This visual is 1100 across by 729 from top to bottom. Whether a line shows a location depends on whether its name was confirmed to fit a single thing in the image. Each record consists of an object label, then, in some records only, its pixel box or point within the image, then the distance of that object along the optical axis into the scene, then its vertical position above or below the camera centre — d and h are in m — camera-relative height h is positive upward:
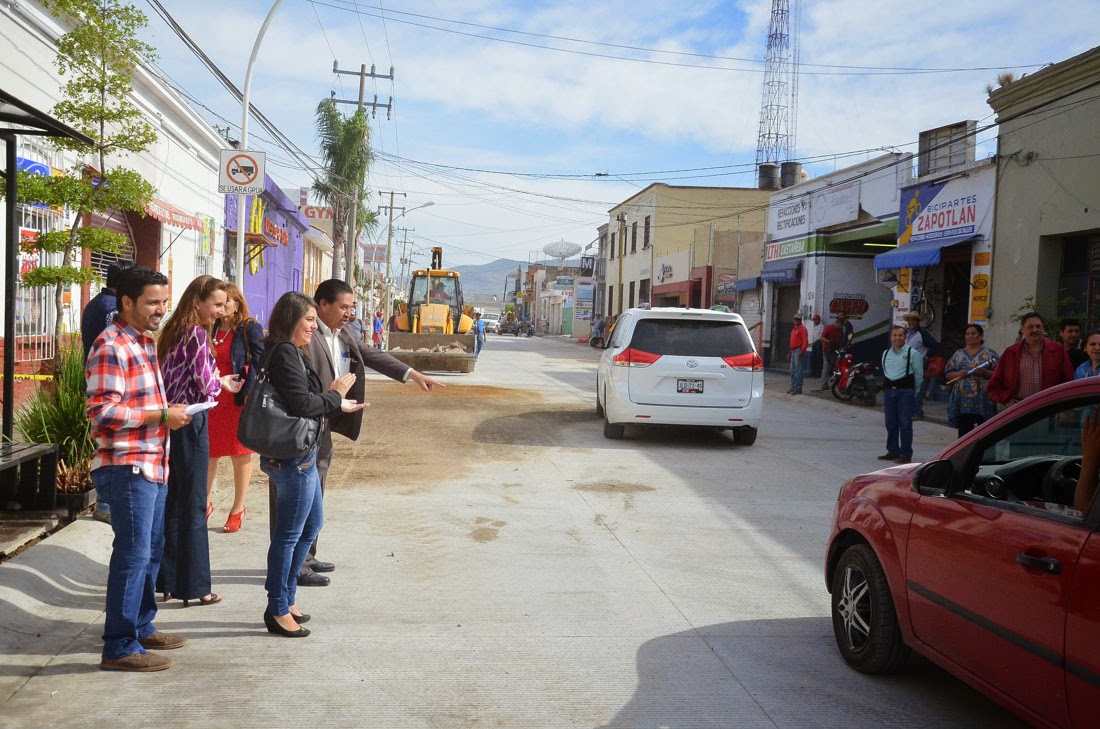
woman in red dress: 6.03 -0.43
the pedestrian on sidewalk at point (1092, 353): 8.49 -0.08
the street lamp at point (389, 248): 60.22 +4.21
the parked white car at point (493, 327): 79.88 -0.84
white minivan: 11.44 -0.57
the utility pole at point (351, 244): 35.81 +2.62
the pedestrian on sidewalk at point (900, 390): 11.04 -0.64
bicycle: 20.44 +0.79
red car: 3.05 -0.87
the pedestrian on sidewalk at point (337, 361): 5.13 -0.29
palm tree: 36.22 +6.15
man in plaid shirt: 3.93 -0.60
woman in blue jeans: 4.46 -0.75
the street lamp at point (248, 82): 16.02 +3.98
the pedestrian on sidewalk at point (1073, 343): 10.64 +0.00
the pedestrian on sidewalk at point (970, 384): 9.70 -0.48
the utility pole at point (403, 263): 131.50 +7.28
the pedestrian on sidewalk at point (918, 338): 13.47 -0.02
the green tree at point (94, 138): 8.38 +1.59
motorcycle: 18.39 -1.01
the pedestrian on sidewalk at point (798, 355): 20.64 -0.54
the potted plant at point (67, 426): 6.89 -0.99
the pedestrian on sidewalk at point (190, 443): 4.67 -0.69
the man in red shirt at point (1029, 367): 8.82 -0.24
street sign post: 13.49 +1.93
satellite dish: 96.00 +7.37
